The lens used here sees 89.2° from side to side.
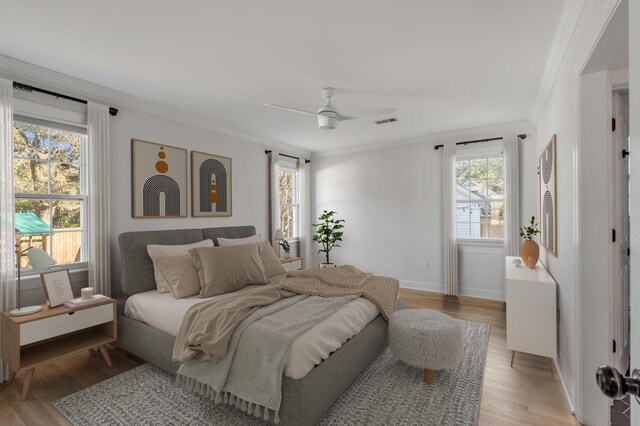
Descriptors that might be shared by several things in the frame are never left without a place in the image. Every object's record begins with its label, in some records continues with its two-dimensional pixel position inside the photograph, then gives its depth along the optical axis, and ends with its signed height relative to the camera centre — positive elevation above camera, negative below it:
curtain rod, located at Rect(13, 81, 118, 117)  2.76 +1.11
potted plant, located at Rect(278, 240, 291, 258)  5.55 -0.57
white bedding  2.00 -0.86
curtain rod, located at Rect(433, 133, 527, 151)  4.54 +1.04
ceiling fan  3.07 +0.92
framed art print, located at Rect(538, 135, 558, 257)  2.87 +0.12
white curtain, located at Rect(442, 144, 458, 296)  5.03 -0.16
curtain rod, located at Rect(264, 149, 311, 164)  5.46 +1.03
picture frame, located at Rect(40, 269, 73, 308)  2.69 -0.61
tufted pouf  2.51 -1.04
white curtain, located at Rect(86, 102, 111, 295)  3.21 +0.16
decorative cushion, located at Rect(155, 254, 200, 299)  3.06 -0.59
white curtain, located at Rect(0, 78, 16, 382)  2.61 +0.06
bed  1.92 -1.05
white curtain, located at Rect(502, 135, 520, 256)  4.58 +0.18
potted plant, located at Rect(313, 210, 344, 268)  6.04 -0.39
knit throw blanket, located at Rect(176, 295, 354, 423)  1.95 -0.99
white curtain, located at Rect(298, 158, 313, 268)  6.22 -0.02
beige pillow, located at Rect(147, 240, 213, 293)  3.25 -0.42
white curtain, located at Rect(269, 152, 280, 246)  5.47 +0.35
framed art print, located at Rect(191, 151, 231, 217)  4.29 +0.40
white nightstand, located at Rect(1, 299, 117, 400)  2.40 -0.95
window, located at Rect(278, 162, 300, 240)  5.97 +0.23
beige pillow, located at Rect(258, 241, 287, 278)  3.89 -0.62
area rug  2.16 -1.37
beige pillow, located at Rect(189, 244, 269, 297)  3.14 -0.56
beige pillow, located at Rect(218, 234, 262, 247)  4.10 -0.37
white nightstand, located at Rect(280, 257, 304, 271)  4.97 -0.80
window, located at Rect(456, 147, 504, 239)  4.91 +0.26
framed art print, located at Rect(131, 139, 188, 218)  3.65 +0.40
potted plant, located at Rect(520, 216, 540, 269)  3.31 -0.44
